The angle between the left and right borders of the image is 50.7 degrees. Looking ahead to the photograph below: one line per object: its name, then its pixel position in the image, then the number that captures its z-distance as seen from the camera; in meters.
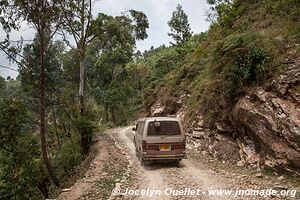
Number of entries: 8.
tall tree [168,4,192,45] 56.69
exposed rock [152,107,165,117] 28.45
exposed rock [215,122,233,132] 15.43
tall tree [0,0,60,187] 16.31
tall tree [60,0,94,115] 21.23
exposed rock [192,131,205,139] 17.66
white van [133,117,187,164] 13.38
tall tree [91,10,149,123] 47.16
